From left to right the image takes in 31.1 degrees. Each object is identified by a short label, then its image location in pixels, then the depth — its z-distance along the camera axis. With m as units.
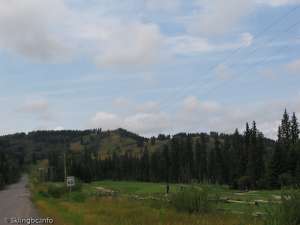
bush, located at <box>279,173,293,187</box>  86.40
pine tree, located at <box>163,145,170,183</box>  174.38
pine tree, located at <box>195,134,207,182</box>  166.35
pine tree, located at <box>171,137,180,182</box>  172.98
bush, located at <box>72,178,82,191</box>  70.97
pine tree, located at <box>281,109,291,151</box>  131.62
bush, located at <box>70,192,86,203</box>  51.47
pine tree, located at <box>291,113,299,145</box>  132.12
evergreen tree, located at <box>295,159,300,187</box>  94.50
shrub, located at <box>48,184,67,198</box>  69.88
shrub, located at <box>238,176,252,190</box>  111.12
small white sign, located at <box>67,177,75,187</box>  64.20
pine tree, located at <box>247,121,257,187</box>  112.24
